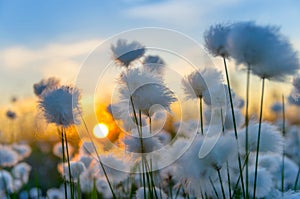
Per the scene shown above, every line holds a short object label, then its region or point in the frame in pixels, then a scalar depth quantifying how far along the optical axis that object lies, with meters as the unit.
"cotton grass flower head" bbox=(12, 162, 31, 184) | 1.12
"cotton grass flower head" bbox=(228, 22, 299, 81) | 0.39
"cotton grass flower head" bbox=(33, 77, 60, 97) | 0.64
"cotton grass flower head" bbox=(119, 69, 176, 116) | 0.48
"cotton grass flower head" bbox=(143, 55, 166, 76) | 0.52
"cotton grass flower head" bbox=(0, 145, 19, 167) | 1.12
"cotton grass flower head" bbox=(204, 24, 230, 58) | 0.42
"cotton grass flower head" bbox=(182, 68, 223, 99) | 0.51
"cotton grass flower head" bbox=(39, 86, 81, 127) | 0.50
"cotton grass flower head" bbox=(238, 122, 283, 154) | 0.50
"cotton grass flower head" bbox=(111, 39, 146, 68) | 0.51
